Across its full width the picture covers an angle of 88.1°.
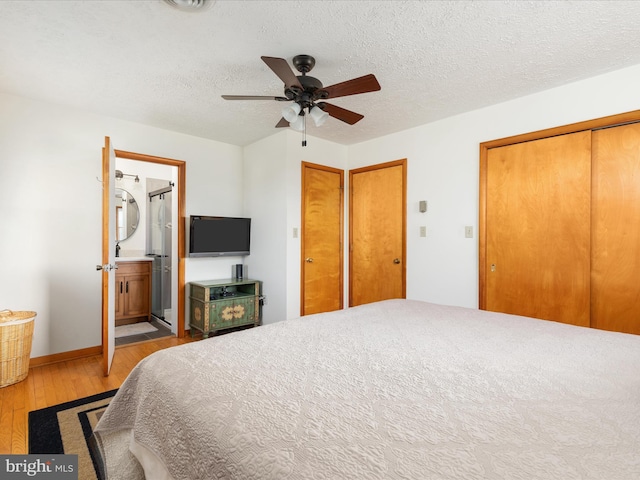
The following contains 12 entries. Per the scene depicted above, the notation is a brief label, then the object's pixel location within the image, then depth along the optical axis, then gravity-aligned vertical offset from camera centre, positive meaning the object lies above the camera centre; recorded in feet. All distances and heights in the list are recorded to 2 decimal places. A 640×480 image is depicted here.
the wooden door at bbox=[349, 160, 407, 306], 12.48 +0.29
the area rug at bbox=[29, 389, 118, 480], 5.70 -3.75
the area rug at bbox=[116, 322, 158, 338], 13.26 -3.76
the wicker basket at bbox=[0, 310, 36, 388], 8.38 -2.78
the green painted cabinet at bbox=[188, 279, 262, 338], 12.16 -2.50
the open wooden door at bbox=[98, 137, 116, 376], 8.91 -0.52
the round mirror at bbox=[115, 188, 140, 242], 15.75 +1.20
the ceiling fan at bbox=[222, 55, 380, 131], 6.66 +3.17
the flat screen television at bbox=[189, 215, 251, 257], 12.66 +0.13
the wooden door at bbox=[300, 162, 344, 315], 12.98 +0.02
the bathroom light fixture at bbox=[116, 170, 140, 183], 15.17 +2.99
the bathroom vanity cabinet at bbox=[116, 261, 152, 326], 14.03 -2.30
